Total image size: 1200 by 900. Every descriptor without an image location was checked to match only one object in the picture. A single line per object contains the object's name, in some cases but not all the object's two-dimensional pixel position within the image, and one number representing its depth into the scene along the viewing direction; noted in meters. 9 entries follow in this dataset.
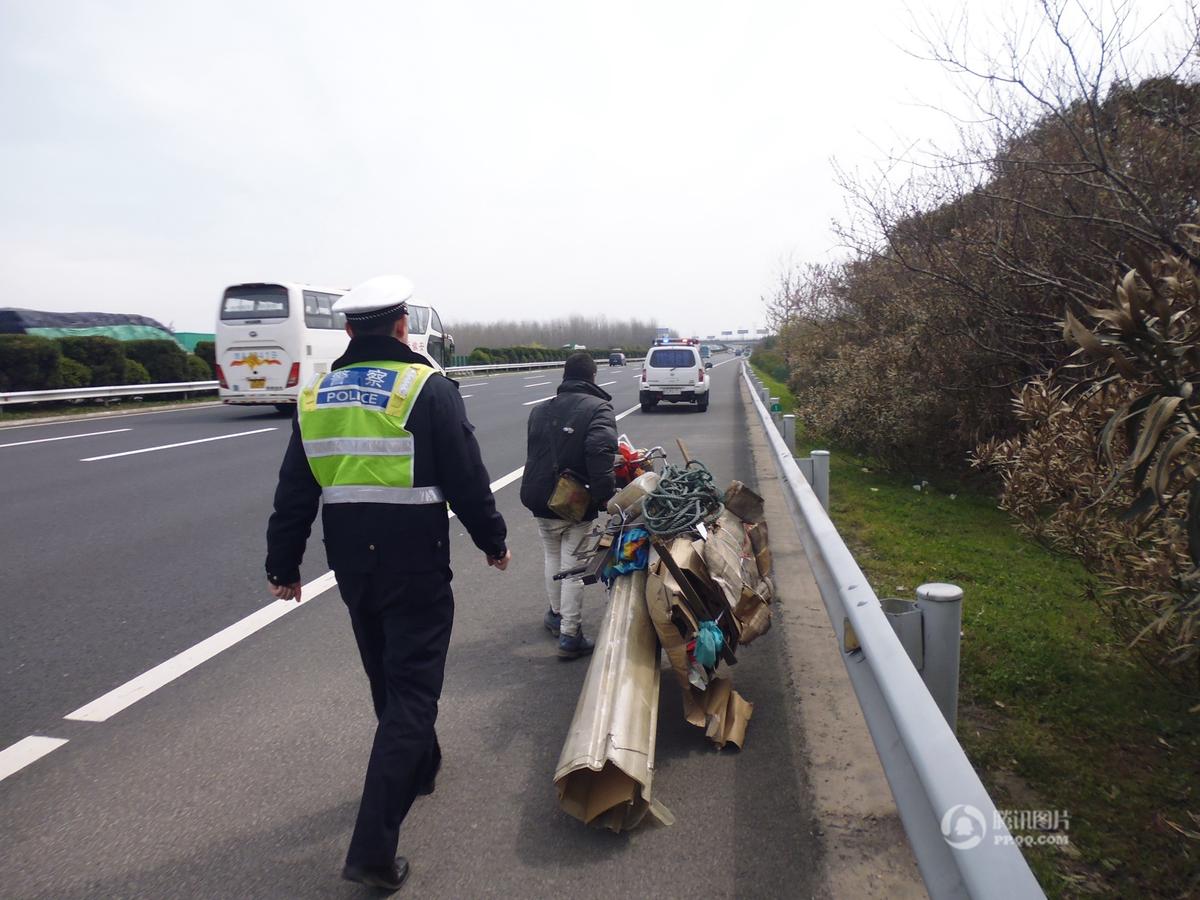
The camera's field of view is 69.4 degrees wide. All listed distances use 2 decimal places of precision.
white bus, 18.02
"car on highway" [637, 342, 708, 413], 21.19
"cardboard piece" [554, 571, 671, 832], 3.04
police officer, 2.96
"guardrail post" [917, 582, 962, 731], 2.62
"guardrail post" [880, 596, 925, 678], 2.69
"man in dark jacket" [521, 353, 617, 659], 4.77
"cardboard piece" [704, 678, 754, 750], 3.66
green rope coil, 4.20
